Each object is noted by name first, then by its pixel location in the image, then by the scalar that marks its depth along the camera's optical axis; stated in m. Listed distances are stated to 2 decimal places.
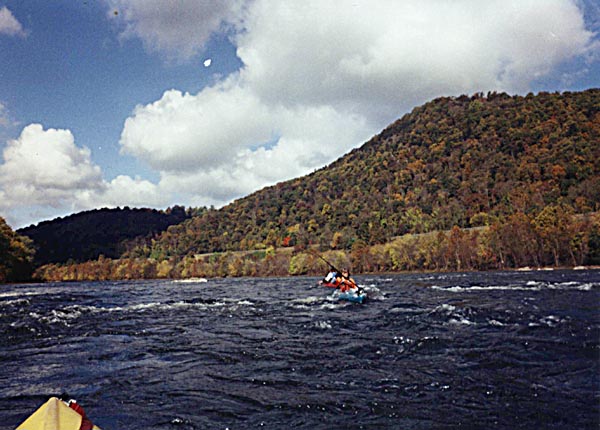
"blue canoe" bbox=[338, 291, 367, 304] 27.42
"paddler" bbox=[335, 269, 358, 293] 29.67
